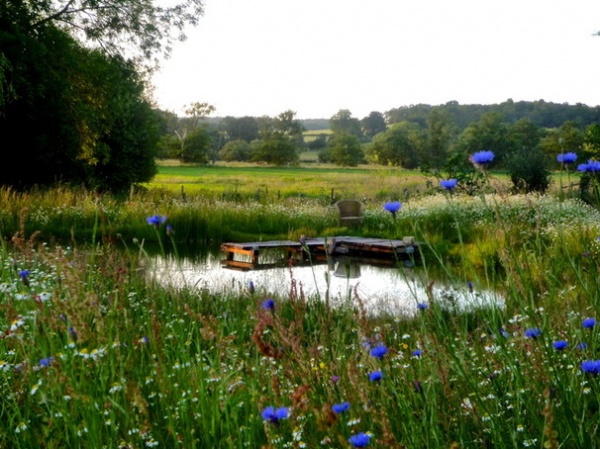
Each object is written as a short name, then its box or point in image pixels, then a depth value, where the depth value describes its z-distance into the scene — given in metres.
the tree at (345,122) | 107.95
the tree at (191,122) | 79.54
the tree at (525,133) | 69.88
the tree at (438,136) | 78.06
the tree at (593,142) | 21.33
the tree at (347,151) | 84.38
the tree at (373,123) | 114.75
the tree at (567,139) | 56.25
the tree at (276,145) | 81.50
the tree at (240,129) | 119.19
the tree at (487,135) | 71.44
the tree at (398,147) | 80.69
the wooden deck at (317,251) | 13.51
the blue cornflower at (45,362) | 2.39
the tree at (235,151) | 94.88
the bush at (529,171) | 23.23
